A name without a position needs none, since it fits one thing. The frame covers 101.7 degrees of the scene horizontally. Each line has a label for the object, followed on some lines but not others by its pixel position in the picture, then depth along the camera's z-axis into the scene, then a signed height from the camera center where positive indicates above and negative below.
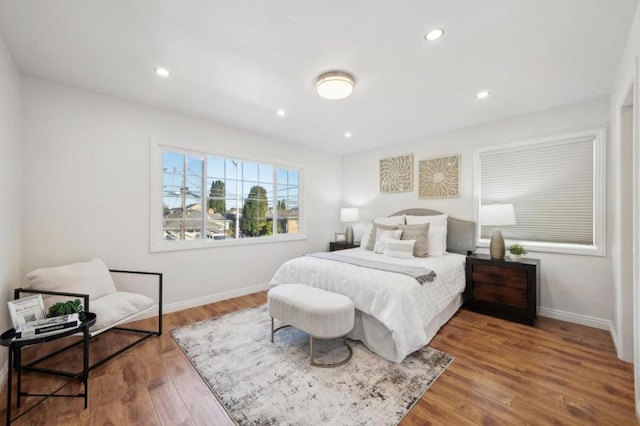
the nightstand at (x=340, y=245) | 4.67 -0.58
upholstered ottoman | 2.09 -0.82
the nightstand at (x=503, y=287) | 2.81 -0.84
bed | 2.16 -0.74
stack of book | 1.61 -0.73
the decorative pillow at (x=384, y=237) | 3.55 -0.33
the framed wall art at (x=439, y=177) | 3.85 +0.56
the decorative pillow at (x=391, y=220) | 4.04 -0.11
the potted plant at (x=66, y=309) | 1.86 -0.70
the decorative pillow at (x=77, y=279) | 2.14 -0.57
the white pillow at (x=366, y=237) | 4.00 -0.37
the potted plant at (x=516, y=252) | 2.98 -0.44
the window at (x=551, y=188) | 2.85 +0.31
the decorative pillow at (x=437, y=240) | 3.38 -0.36
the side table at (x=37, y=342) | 1.55 -0.85
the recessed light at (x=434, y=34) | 1.79 +1.26
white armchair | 2.04 -0.67
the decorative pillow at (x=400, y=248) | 3.24 -0.44
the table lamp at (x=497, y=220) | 3.03 -0.07
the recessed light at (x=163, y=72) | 2.30 +1.27
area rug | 1.61 -1.23
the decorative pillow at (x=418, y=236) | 3.34 -0.31
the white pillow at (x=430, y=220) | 3.73 -0.09
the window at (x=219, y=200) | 3.26 +0.19
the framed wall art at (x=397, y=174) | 4.38 +0.69
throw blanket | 2.44 -0.55
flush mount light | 2.31 +1.17
